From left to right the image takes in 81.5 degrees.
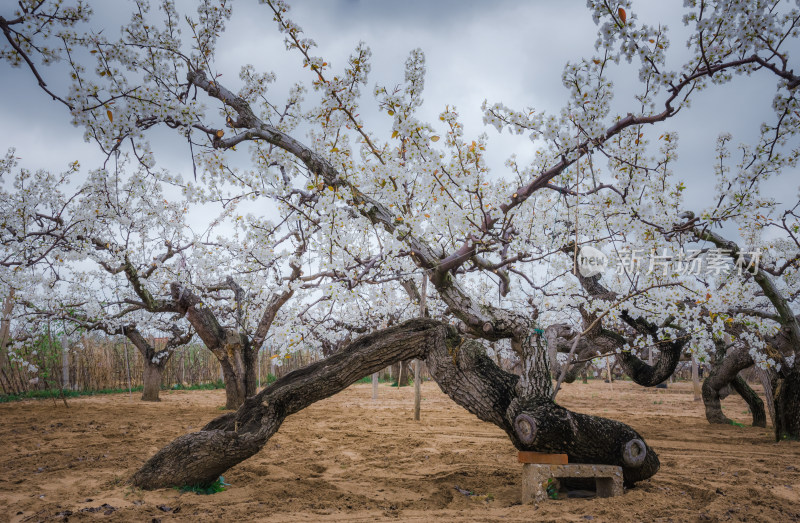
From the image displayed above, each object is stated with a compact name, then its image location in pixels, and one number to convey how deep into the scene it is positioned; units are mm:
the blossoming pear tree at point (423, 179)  3447
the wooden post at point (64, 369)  13773
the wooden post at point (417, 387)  8562
